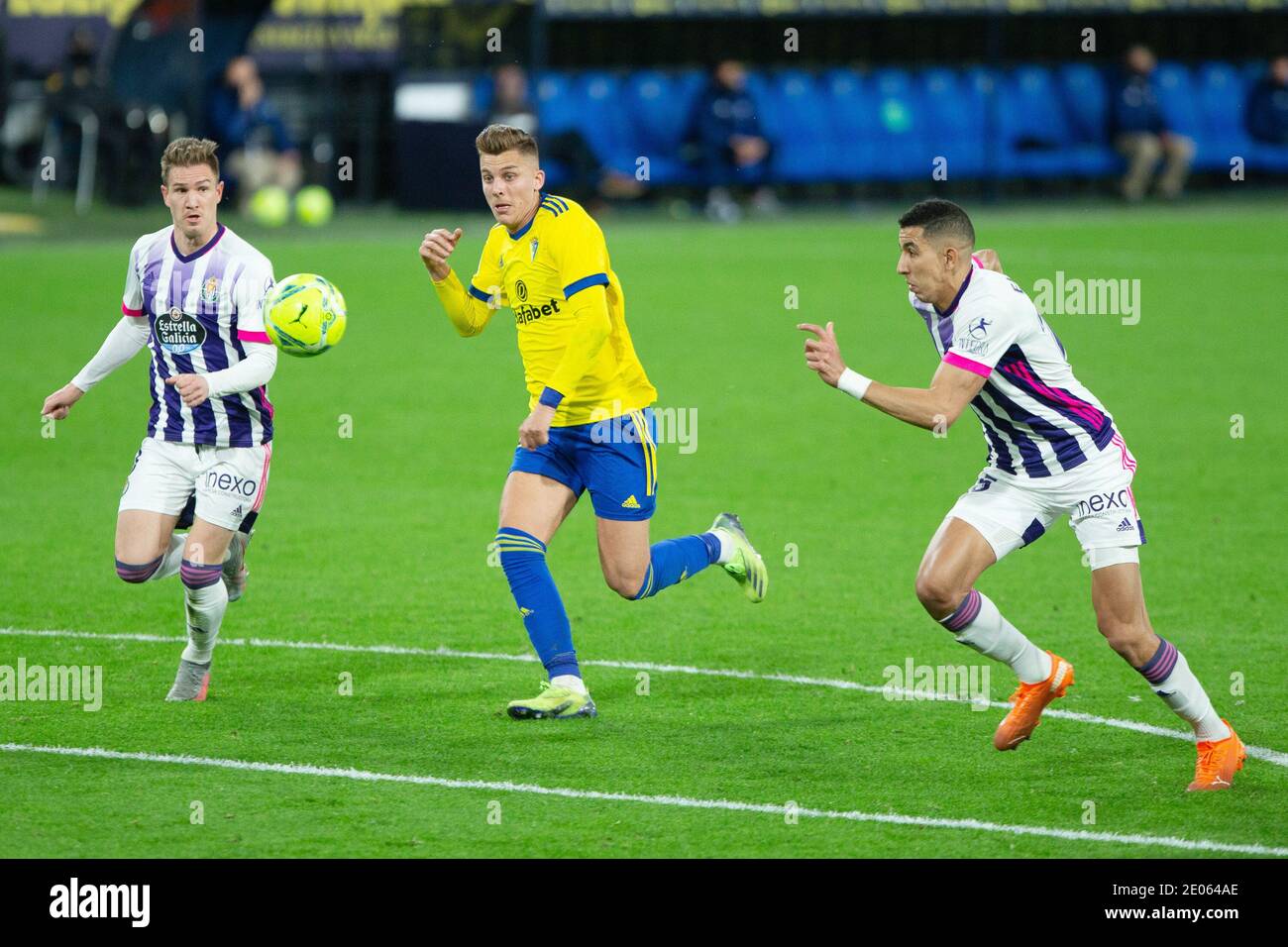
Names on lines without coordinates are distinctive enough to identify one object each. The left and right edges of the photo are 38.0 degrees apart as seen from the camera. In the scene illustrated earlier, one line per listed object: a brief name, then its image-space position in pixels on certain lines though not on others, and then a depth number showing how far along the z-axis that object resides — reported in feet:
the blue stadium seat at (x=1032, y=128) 97.14
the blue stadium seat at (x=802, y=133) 96.43
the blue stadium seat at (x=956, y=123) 97.04
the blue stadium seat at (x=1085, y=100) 99.66
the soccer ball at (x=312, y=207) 84.94
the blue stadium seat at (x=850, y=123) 96.99
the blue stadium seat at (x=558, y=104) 93.04
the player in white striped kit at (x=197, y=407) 23.99
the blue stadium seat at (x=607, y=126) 93.51
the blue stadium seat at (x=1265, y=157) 97.09
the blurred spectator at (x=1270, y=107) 96.84
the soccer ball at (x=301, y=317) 23.70
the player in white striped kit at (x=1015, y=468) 21.06
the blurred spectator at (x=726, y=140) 90.12
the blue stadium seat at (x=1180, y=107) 100.37
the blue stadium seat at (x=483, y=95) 88.02
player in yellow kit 23.50
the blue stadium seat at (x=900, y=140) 97.30
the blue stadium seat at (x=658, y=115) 94.43
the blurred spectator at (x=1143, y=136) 94.43
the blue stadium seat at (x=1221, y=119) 99.71
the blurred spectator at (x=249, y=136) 83.35
